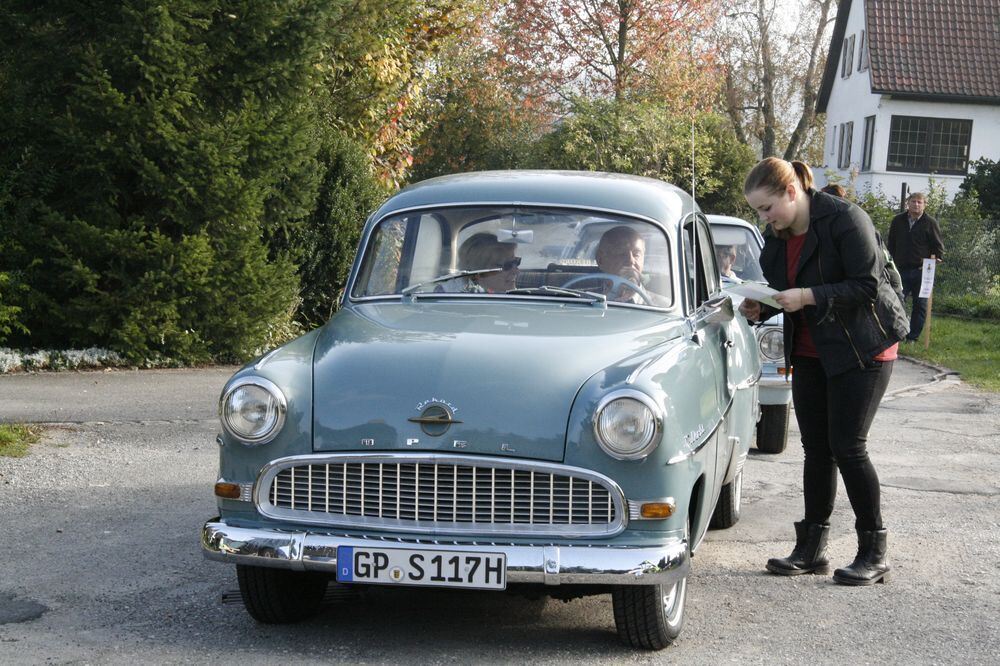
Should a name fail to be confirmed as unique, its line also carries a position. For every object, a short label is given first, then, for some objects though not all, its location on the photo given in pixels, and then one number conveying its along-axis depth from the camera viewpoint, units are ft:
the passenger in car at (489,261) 19.93
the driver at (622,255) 19.71
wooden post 56.39
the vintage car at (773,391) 31.22
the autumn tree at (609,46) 108.58
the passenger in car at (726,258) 36.73
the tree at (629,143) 86.48
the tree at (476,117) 117.08
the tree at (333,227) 48.73
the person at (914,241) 57.57
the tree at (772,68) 164.76
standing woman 19.03
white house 125.90
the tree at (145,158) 38.34
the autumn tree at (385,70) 47.65
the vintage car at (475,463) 15.15
